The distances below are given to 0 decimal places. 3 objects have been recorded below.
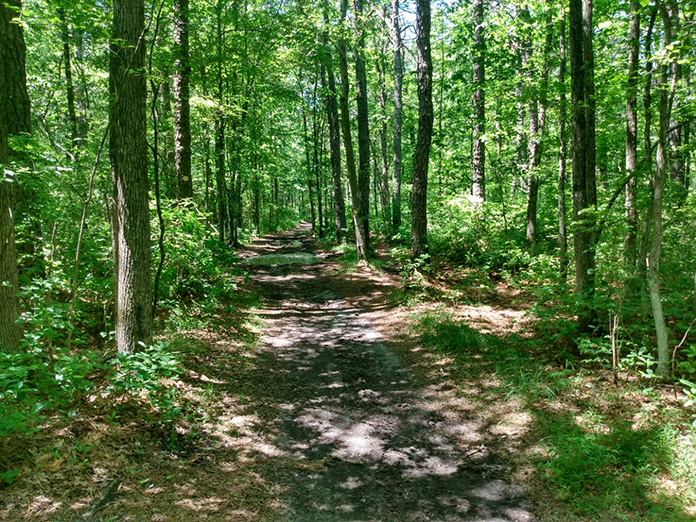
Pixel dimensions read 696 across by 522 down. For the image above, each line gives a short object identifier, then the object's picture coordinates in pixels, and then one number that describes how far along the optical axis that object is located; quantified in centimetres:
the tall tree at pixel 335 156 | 1963
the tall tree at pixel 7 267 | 433
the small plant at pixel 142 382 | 386
